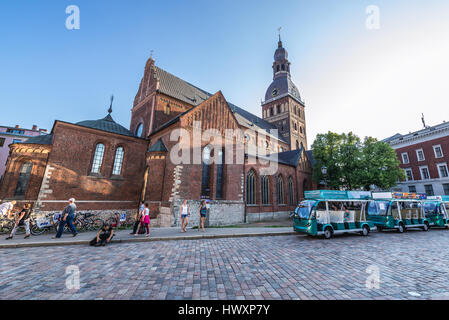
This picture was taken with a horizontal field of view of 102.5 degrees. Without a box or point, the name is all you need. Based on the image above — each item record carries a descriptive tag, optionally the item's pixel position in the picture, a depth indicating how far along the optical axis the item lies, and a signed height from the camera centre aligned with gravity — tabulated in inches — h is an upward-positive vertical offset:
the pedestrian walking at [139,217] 401.7 -40.3
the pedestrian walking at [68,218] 357.0 -40.4
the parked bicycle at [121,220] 554.9 -68.1
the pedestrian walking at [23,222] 344.5 -50.7
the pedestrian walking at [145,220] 390.6 -45.5
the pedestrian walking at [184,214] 427.0 -33.6
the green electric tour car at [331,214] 401.4 -25.4
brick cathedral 555.5 +109.9
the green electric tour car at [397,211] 519.8 -20.1
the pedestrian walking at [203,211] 437.2 -26.1
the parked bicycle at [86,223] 480.7 -69.2
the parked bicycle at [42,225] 419.8 -65.5
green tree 853.2 +203.9
